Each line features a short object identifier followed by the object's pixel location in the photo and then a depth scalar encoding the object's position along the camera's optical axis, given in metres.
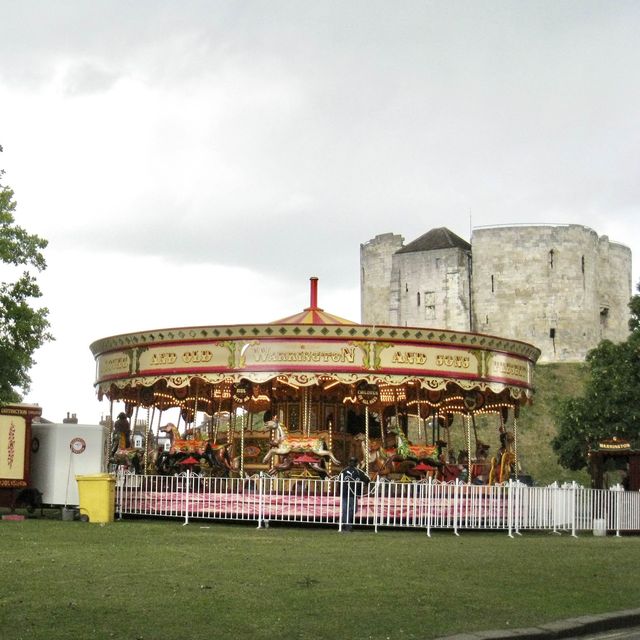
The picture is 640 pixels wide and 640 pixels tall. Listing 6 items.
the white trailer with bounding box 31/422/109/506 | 21.19
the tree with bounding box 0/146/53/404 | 25.45
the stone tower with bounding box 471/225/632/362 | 76.94
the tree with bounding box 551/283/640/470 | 41.56
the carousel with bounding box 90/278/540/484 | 19.97
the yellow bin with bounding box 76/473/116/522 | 19.41
